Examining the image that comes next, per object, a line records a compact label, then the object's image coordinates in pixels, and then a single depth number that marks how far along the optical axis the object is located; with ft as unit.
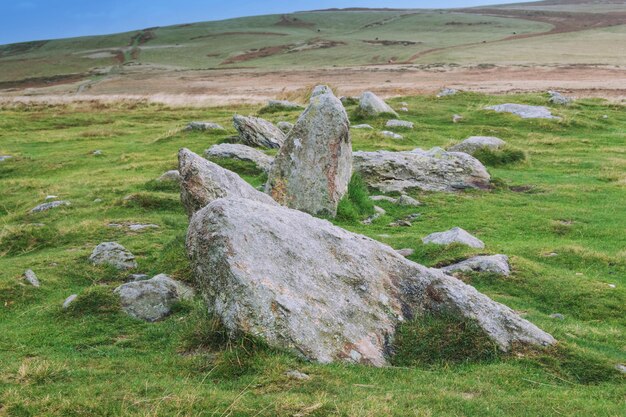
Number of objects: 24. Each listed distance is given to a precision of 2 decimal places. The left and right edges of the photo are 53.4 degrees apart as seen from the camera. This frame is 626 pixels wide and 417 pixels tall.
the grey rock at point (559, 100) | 153.89
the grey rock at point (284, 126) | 121.53
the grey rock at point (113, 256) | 52.26
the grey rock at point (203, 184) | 52.75
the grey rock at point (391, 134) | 118.36
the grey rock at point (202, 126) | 131.13
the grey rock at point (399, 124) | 131.34
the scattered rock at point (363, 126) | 126.29
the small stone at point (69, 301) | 42.19
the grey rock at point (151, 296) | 40.50
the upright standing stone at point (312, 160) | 67.26
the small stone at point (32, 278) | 48.26
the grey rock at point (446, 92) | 172.50
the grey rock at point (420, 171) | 83.97
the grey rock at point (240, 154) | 94.02
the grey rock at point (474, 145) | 102.99
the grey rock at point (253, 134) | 110.52
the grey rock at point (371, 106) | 137.28
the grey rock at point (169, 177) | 86.47
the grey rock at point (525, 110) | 138.62
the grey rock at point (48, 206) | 77.39
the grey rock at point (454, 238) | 56.00
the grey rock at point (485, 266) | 49.42
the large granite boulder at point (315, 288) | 30.89
